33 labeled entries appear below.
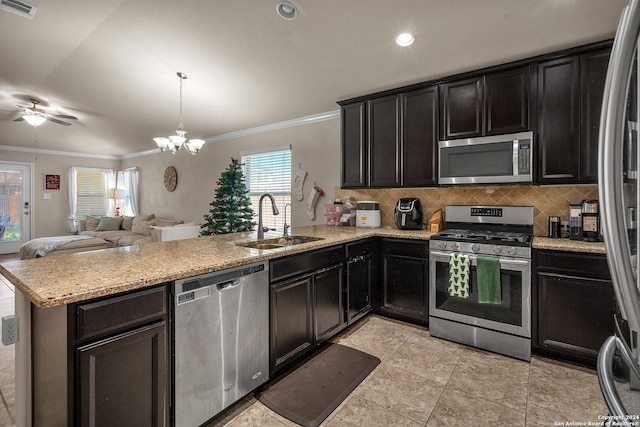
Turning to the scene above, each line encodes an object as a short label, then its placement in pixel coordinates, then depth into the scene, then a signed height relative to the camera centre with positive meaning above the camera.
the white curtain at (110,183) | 8.10 +0.80
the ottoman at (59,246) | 4.72 -0.52
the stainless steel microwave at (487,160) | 2.57 +0.47
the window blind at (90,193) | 7.69 +0.52
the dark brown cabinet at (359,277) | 2.80 -0.62
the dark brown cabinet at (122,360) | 1.21 -0.62
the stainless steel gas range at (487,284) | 2.39 -0.59
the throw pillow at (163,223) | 6.13 -0.20
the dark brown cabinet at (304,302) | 2.07 -0.67
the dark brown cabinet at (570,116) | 2.36 +0.76
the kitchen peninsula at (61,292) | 1.19 -0.31
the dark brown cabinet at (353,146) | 3.53 +0.78
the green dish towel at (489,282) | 2.40 -0.55
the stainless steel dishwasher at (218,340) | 1.53 -0.70
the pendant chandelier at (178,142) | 3.56 +0.84
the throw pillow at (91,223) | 7.12 -0.22
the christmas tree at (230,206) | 4.80 +0.11
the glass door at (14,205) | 6.71 +0.19
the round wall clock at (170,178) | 6.47 +0.74
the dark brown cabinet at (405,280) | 2.87 -0.65
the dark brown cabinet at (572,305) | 2.14 -0.68
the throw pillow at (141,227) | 6.18 -0.28
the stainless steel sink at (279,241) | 2.57 -0.25
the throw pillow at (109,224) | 6.98 -0.24
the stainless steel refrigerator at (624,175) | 0.50 +0.06
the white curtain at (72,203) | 7.44 +0.25
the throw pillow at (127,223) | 7.07 -0.23
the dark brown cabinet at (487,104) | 2.62 +0.97
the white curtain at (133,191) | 7.53 +0.54
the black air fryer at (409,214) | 3.27 -0.02
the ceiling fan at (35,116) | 4.23 +1.37
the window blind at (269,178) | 4.71 +0.56
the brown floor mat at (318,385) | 1.83 -1.16
